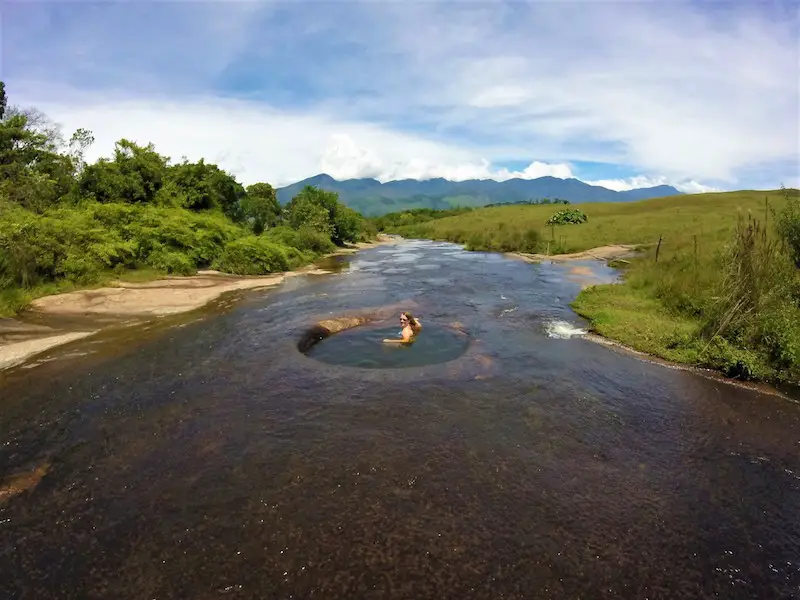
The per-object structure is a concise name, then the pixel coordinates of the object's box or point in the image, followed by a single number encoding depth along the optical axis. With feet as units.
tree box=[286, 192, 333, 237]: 203.16
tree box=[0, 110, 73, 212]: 115.24
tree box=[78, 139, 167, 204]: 126.93
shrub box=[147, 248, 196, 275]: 106.32
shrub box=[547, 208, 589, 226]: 273.33
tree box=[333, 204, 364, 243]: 225.97
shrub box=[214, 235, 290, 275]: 123.75
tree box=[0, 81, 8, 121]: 145.79
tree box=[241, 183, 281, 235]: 181.98
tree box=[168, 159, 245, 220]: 146.82
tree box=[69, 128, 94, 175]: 140.18
